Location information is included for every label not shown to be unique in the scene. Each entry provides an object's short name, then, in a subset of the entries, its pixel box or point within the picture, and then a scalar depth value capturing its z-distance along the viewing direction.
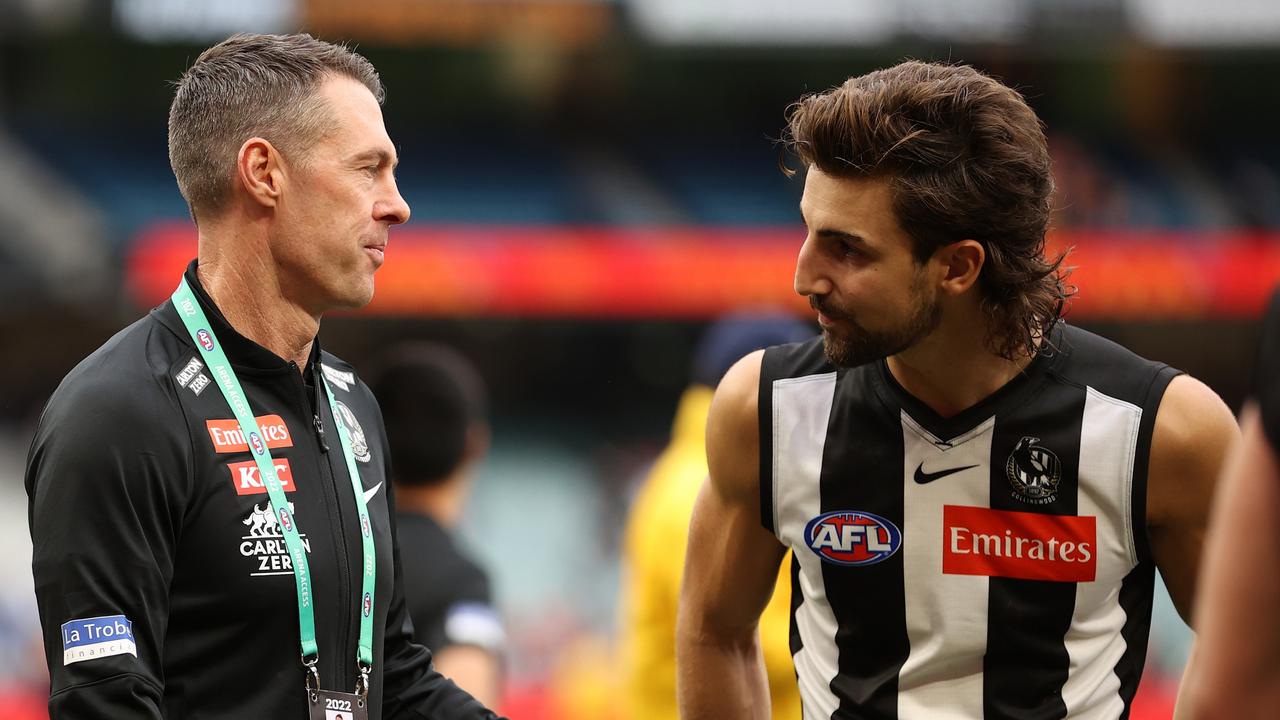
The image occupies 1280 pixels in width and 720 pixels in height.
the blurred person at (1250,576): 2.65
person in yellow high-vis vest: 7.54
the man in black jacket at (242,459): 3.93
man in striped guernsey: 4.62
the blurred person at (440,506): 6.54
